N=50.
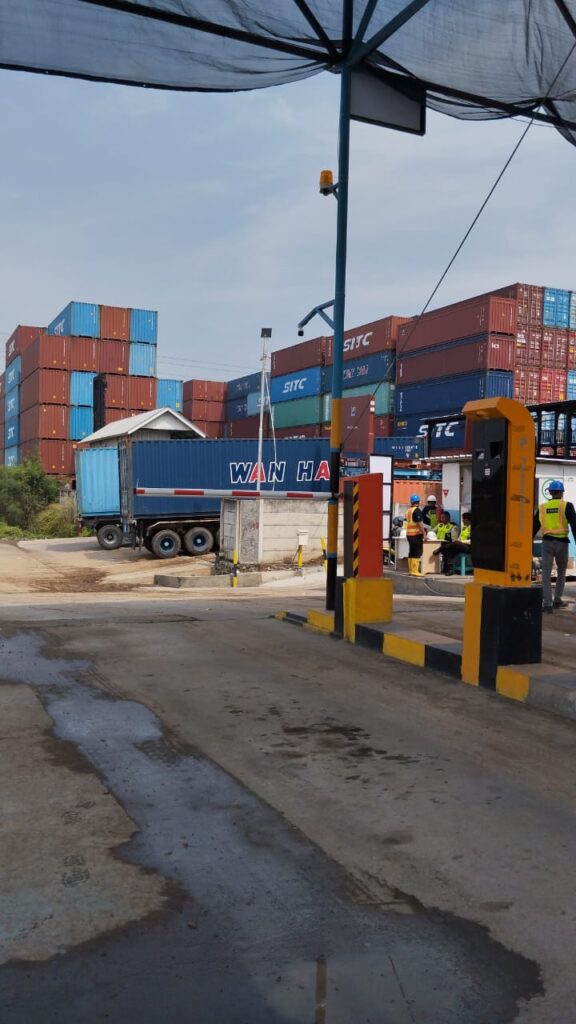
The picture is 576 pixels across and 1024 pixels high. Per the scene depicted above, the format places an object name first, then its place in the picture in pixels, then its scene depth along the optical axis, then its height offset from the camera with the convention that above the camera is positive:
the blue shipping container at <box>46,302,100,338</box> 42.47 +9.90
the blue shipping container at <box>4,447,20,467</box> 48.28 +2.85
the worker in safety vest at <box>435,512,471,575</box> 15.86 -0.63
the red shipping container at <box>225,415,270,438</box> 47.84 +5.03
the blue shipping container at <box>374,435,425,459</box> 29.42 +2.40
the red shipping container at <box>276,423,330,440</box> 39.30 +4.00
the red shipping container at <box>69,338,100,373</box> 42.72 +8.13
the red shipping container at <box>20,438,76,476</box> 42.22 +2.53
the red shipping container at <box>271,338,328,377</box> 40.59 +8.12
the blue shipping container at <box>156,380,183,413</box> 47.19 +6.74
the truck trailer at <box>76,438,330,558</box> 24.31 +0.87
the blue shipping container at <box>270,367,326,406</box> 40.09 +6.50
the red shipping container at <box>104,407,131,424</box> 43.06 +4.89
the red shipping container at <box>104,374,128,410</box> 42.91 +6.10
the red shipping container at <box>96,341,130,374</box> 43.00 +7.98
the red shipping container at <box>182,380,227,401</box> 53.06 +7.81
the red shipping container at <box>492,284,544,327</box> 29.95 +8.06
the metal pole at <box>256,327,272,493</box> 22.13 +4.88
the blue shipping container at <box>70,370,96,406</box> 42.72 +6.29
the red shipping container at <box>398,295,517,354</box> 29.53 +7.42
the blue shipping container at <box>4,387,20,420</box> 49.22 +6.28
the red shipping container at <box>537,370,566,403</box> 30.27 +4.91
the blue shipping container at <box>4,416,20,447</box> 49.15 +4.47
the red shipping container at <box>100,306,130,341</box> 43.09 +9.88
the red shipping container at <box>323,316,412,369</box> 35.09 +7.94
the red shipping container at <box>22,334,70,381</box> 41.91 +8.03
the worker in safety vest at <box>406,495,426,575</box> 16.05 -0.64
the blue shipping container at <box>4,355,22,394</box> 49.03 +8.14
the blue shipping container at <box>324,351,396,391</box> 34.66 +6.37
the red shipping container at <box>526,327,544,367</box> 29.77 +6.28
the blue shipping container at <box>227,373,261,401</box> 48.97 +7.80
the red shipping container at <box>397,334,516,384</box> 29.38 +5.94
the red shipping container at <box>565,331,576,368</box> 30.41 +6.26
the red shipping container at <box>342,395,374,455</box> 24.28 +2.76
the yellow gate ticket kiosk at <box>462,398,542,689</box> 5.93 -0.36
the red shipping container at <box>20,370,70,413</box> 41.88 +6.15
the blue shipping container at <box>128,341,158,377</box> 43.66 +7.96
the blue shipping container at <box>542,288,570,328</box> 30.62 +8.03
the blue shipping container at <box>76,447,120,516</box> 26.44 +0.70
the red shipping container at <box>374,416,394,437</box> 34.28 +3.66
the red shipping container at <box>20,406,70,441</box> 42.12 +4.32
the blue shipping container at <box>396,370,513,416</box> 29.44 +4.69
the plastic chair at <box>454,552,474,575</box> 15.98 -1.07
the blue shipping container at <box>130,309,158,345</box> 43.69 +9.87
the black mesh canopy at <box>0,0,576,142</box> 7.05 +4.59
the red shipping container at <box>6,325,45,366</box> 50.69 +10.69
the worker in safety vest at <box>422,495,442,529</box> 17.23 -0.06
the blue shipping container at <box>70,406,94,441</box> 42.80 +4.41
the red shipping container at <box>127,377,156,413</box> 43.56 +6.20
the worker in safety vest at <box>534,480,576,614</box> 10.60 -0.30
